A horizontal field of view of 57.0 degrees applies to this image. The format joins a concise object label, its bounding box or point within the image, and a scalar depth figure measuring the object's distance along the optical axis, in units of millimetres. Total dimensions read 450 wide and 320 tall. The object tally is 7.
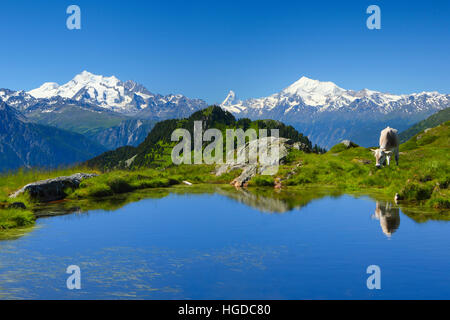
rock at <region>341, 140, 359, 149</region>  97662
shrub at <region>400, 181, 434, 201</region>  38219
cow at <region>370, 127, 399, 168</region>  45125
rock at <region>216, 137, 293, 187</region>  73175
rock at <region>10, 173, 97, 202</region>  40938
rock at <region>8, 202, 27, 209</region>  33562
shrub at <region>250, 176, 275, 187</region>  67769
